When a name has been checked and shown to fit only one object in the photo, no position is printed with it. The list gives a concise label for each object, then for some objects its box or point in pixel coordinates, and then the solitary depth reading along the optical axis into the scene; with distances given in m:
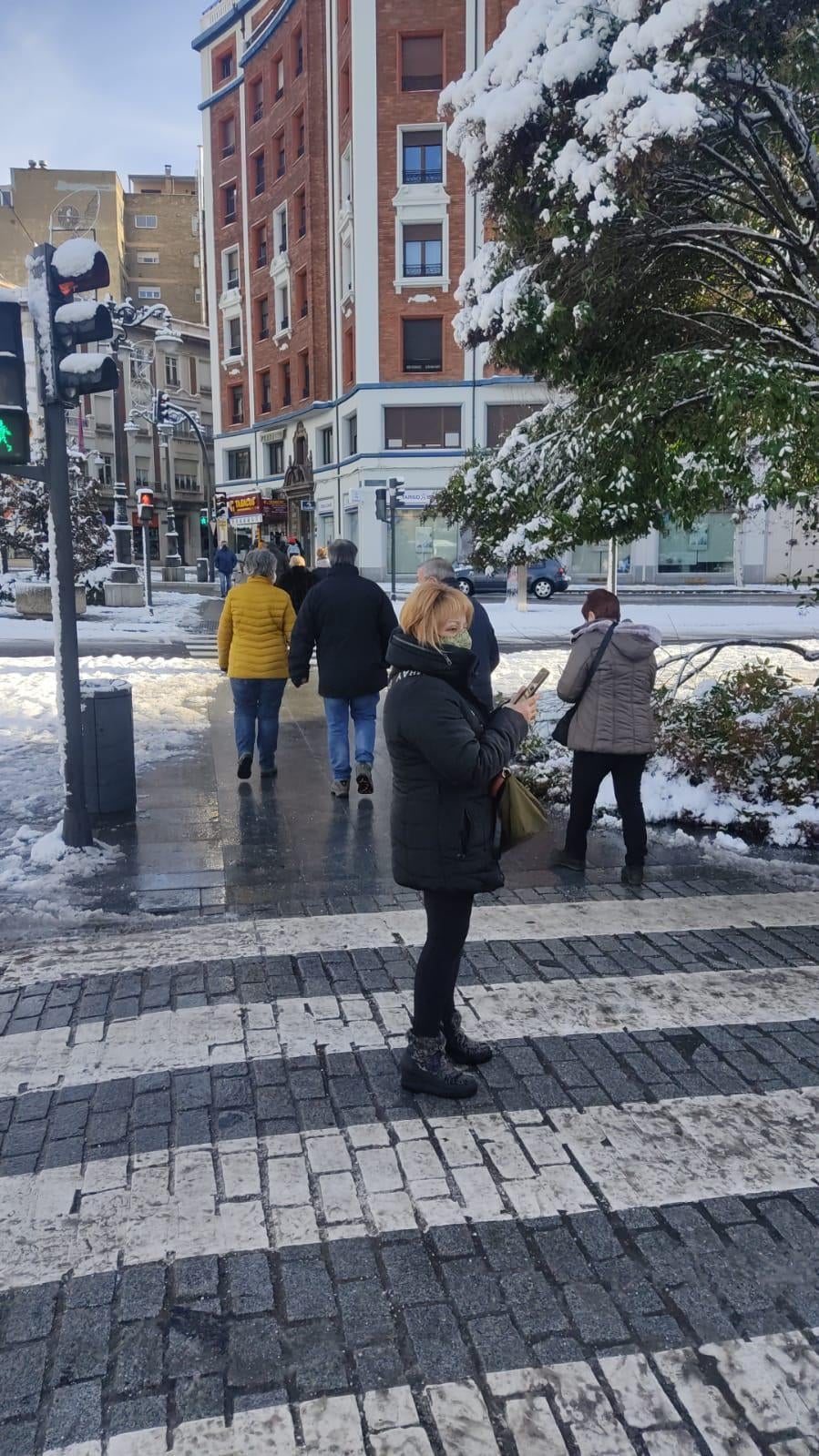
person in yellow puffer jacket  8.23
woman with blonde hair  3.41
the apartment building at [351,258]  35.69
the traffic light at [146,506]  29.27
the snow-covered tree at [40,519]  26.05
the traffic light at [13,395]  6.19
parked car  32.56
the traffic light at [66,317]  6.19
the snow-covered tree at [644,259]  5.98
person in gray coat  6.09
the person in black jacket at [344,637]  7.76
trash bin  7.38
